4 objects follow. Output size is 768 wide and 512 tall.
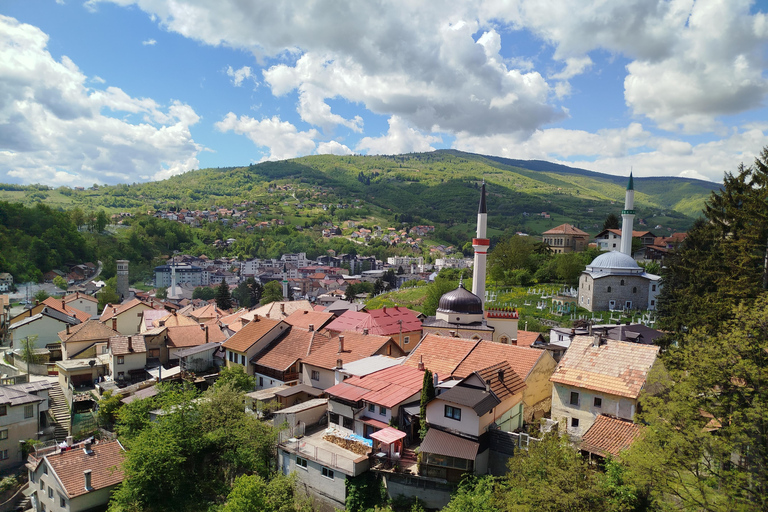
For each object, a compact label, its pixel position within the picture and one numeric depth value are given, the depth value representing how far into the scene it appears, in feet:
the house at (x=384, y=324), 135.58
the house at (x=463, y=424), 65.87
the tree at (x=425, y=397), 71.77
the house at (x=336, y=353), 98.53
